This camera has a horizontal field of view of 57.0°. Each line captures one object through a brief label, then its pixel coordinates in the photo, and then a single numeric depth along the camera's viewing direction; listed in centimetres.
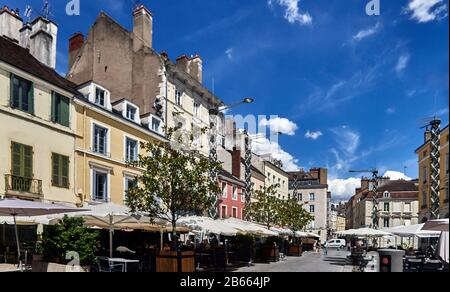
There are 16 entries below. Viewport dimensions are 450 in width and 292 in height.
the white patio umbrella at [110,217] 1192
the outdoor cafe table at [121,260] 1128
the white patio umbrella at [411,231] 1623
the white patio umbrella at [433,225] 991
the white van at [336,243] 4868
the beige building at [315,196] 6512
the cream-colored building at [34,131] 1611
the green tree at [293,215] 2708
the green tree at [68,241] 1021
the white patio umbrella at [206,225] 1466
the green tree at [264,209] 2617
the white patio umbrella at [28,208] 959
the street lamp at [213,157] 1662
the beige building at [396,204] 5019
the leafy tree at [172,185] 1209
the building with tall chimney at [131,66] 2817
